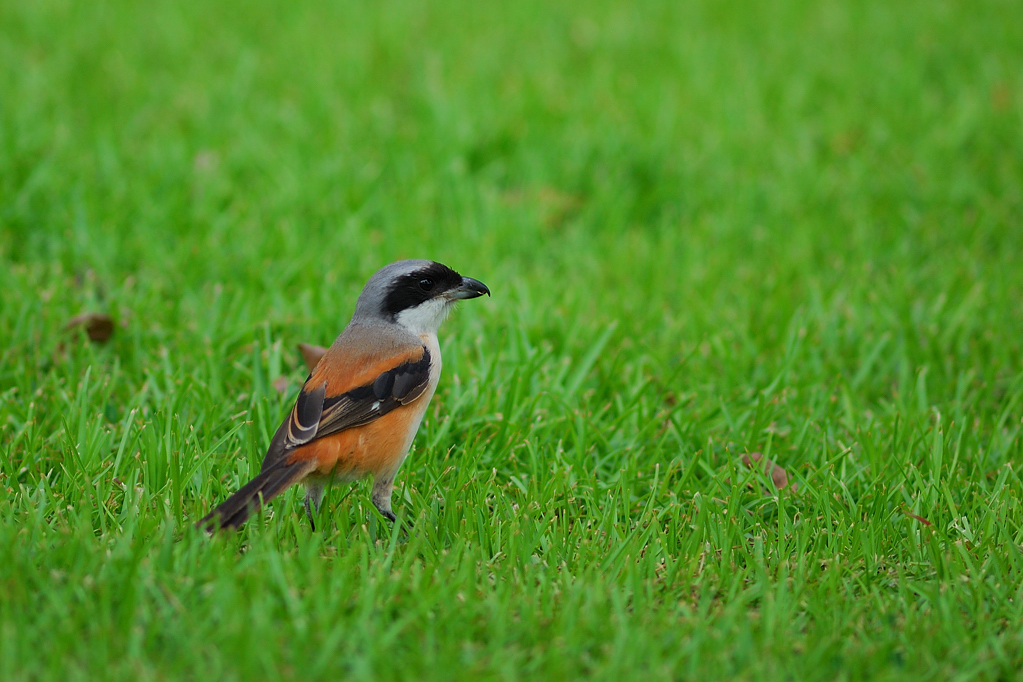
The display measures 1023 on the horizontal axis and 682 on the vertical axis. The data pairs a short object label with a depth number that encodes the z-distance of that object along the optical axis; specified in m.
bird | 6.75
